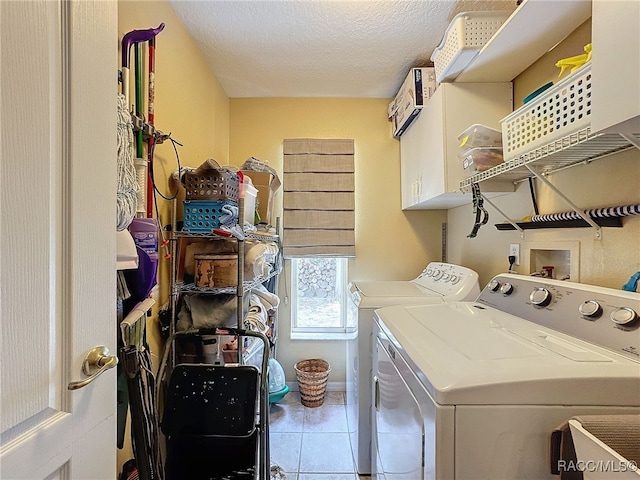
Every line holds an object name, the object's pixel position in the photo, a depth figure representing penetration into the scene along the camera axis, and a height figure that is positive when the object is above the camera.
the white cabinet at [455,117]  1.90 +0.69
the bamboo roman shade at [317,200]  2.84 +0.32
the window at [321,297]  3.05 -0.52
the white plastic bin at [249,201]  1.86 +0.21
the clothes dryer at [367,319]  1.88 -0.45
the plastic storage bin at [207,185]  1.63 +0.25
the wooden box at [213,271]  1.68 -0.16
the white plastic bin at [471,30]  1.65 +1.01
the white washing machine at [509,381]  0.75 -0.33
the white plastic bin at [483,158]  1.58 +0.38
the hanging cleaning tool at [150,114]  1.41 +0.51
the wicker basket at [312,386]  2.67 -1.16
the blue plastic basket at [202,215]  1.62 +0.11
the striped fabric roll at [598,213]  1.08 +0.10
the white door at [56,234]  0.55 +0.01
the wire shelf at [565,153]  0.98 +0.30
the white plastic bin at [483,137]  1.57 +0.48
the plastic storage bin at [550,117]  0.97 +0.41
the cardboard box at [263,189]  2.25 +0.33
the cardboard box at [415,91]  2.24 +0.99
